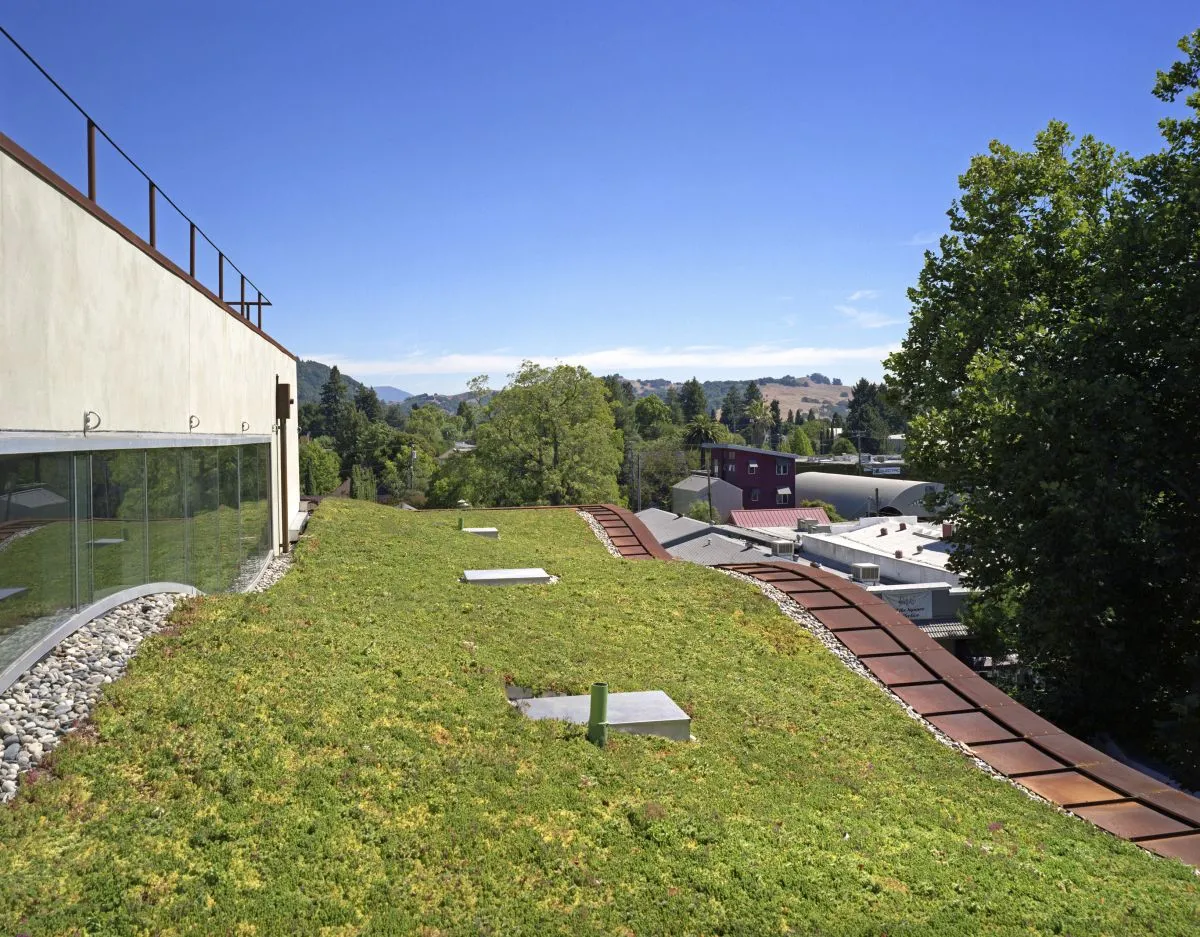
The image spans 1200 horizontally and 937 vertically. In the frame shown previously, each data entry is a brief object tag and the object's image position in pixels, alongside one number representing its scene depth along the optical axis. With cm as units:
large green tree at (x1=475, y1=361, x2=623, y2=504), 4334
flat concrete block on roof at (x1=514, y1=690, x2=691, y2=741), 856
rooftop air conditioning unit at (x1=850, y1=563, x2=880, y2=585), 2958
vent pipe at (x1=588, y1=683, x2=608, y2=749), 804
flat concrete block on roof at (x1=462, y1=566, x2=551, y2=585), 1491
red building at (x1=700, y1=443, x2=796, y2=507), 7069
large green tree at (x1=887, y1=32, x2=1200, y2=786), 1491
